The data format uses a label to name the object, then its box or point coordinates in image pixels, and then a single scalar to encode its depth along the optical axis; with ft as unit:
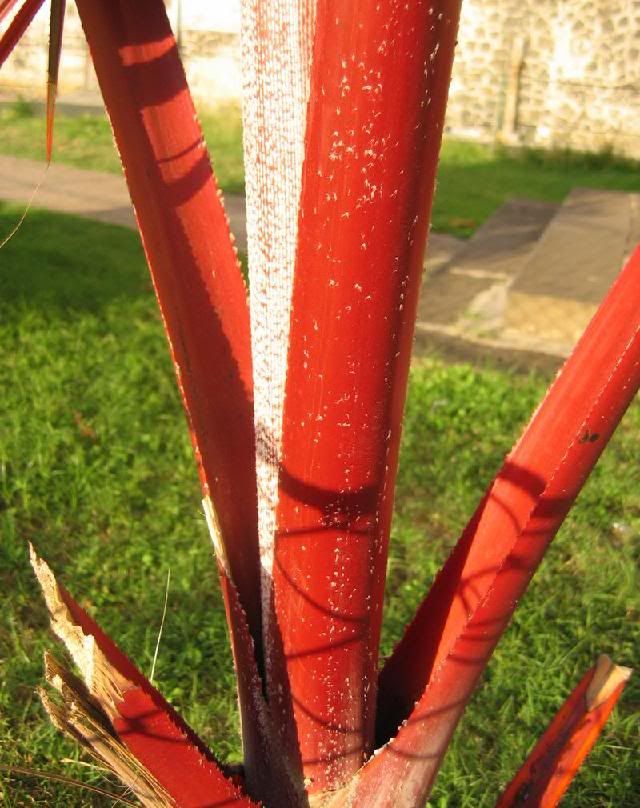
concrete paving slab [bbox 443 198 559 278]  17.53
